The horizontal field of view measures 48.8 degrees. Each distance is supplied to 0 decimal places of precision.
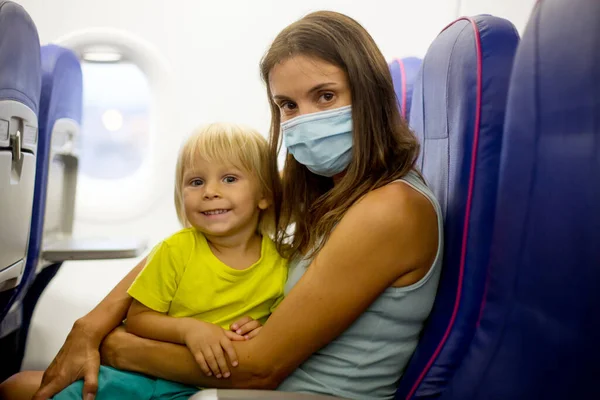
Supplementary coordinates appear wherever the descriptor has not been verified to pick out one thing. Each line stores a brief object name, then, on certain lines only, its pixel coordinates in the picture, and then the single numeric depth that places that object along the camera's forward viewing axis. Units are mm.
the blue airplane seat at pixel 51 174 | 2303
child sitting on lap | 1616
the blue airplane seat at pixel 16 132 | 1632
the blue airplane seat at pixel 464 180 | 1347
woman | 1457
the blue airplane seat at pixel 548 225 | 999
